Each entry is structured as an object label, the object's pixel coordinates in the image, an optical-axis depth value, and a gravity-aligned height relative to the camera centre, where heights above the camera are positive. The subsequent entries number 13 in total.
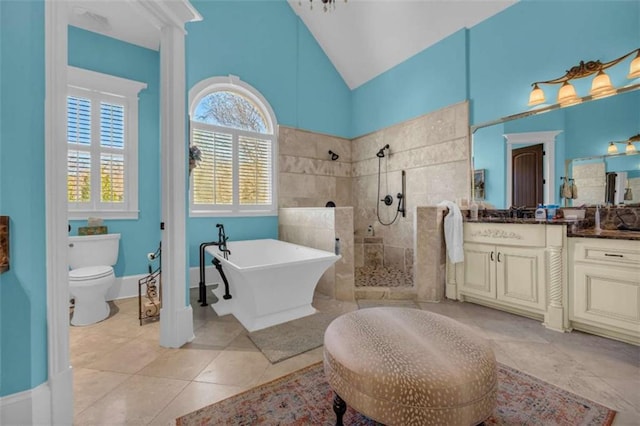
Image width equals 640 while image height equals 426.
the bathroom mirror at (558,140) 2.21 +0.71
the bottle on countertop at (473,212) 2.86 +0.00
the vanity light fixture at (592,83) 2.12 +1.17
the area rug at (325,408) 1.23 -0.98
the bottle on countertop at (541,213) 2.48 -0.01
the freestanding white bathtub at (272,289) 2.15 -0.69
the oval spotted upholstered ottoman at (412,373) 0.84 -0.55
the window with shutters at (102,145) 2.75 +0.76
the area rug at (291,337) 1.84 -0.97
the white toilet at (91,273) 2.27 -0.54
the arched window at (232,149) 3.36 +0.90
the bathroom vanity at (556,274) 1.84 -0.51
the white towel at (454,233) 2.71 -0.22
